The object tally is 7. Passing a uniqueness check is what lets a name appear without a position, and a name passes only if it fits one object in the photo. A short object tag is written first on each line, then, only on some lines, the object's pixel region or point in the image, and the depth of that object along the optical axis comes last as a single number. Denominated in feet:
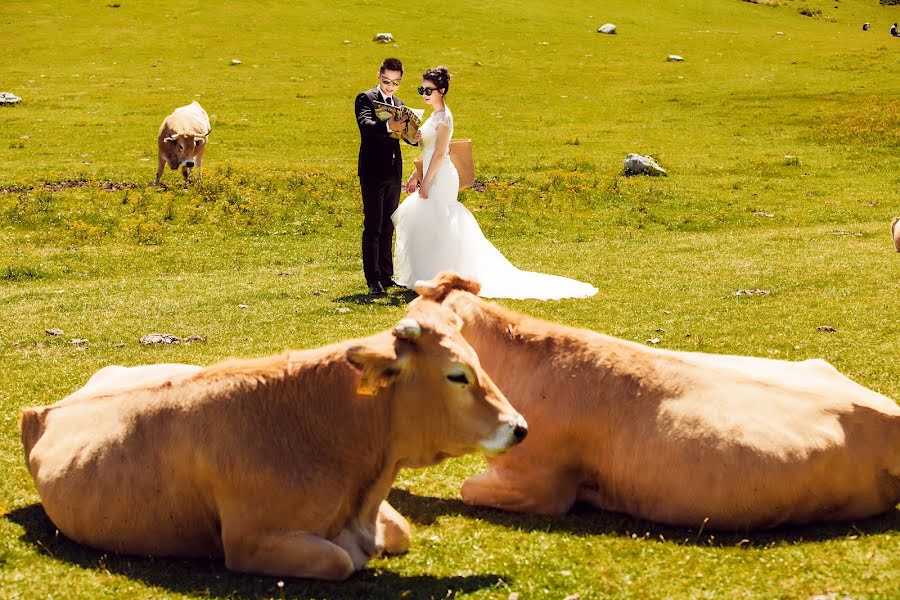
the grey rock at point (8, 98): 148.87
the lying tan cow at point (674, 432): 25.00
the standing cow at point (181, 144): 103.14
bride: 58.90
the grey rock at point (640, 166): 105.19
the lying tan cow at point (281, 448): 22.79
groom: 56.80
